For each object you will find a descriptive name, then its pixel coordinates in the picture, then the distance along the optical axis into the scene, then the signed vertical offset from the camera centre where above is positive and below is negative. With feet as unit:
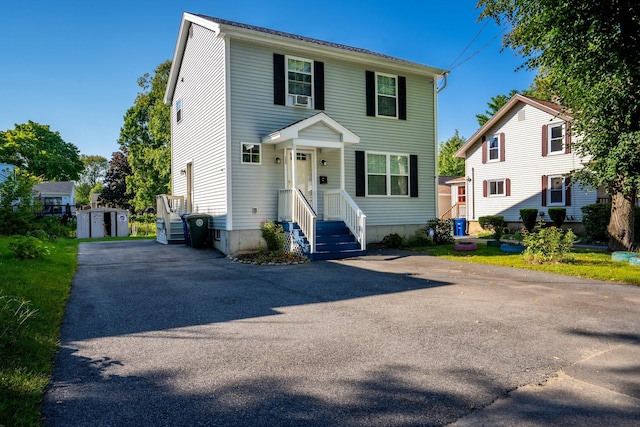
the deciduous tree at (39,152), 123.95 +21.79
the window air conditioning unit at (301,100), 41.86 +12.12
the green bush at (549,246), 30.99 -2.61
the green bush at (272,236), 36.17 -1.76
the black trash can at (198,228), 42.63 -1.16
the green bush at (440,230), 46.57 -1.82
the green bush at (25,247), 27.91 -1.94
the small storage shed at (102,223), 70.69 -0.80
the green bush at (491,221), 69.97 -1.28
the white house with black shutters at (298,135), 38.42 +8.50
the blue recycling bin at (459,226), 76.33 -2.27
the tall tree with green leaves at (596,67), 32.27 +12.22
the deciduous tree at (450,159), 153.07 +21.55
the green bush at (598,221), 51.98 -1.12
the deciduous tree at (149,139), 96.84 +20.43
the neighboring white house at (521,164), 65.10 +8.73
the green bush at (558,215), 62.95 -0.31
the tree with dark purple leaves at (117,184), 125.18 +10.72
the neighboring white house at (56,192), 134.31 +9.27
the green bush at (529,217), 65.26 -0.59
